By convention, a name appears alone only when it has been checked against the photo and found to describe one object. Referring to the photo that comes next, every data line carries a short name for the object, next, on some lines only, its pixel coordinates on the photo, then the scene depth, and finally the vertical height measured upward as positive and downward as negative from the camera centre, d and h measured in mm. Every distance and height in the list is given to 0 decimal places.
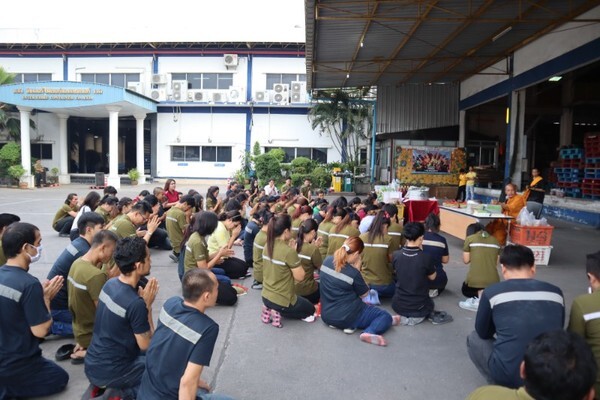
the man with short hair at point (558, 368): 1693 -765
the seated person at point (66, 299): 4324 -1362
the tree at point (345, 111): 22625 +2785
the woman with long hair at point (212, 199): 9945 -823
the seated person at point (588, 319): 2668 -904
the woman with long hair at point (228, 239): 6383 -1088
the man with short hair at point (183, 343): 2533 -1054
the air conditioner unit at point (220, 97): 26303 +3883
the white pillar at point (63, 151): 25469 +490
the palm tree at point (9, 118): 23811 +2206
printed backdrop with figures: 20359 +301
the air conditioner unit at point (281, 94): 25703 +4059
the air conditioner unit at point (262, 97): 26078 +3917
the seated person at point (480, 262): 5254 -1115
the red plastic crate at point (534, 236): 7676 -1149
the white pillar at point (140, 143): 25422 +1034
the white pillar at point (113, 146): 22812 +746
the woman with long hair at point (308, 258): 5284 -1135
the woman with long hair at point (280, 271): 4676 -1141
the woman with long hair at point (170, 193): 10273 -736
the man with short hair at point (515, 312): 2896 -948
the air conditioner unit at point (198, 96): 26391 +3935
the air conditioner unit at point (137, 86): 26927 +4520
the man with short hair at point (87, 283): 3592 -1001
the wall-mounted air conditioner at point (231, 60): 26156 +6068
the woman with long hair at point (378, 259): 5578 -1168
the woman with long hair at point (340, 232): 5968 -906
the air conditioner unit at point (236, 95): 26219 +4060
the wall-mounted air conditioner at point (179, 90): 26344 +4273
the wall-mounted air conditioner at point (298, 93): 25750 +4132
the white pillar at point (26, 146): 22766 +621
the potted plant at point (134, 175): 25203 -803
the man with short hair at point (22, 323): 3082 -1150
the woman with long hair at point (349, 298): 4355 -1355
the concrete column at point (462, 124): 19984 +1984
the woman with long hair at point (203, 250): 5180 -1038
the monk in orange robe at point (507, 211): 8273 -805
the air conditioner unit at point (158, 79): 26625 +4936
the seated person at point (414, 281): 4699 -1221
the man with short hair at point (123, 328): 2953 -1128
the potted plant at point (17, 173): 22234 -730
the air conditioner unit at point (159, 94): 26500 +4018
